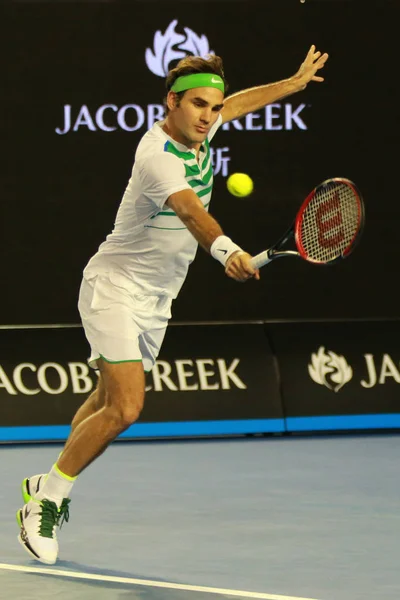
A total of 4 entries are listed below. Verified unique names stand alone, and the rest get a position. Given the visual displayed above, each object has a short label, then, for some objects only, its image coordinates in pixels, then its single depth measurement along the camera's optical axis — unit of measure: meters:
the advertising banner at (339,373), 16.89
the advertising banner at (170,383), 16.50
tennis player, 10.18
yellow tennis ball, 10.32
